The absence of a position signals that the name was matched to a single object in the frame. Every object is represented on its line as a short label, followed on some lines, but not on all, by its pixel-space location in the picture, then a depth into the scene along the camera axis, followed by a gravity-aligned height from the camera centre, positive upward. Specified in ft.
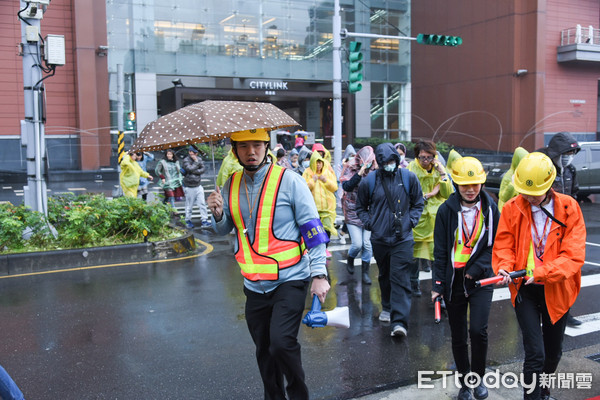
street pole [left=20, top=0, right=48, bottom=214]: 32.22 +2.13
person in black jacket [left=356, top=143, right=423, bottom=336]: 19.54 -2.21
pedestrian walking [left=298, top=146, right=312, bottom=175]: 39.96 -0.35
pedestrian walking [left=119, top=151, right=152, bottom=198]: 43.75 -1.54
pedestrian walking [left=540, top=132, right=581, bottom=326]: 18.90 -0.32
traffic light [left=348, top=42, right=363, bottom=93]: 53.47 +7.82
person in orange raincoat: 12.59 -2.28
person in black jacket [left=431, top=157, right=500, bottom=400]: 14.35 -2.62
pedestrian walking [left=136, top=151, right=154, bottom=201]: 51.11 -2.84
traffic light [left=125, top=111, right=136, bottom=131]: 73.80 +4.21
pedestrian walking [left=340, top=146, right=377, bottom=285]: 25.50 -2.42
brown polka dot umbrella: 11.64 +0.64
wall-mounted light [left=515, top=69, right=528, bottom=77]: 99.19 +13.41
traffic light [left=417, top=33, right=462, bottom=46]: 58.65 +11.48
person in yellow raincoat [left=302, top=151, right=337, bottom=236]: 30.12 -1.75
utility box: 31.83 +5.71
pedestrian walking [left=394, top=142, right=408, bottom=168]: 32.40 +0.23
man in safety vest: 12.29 -2.07
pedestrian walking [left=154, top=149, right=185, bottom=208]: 44.91 -1.50
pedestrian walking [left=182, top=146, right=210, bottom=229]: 41.91 -2.17
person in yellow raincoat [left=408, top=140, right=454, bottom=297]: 23.31 -1.71
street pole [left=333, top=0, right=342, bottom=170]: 53.78 +6.05
